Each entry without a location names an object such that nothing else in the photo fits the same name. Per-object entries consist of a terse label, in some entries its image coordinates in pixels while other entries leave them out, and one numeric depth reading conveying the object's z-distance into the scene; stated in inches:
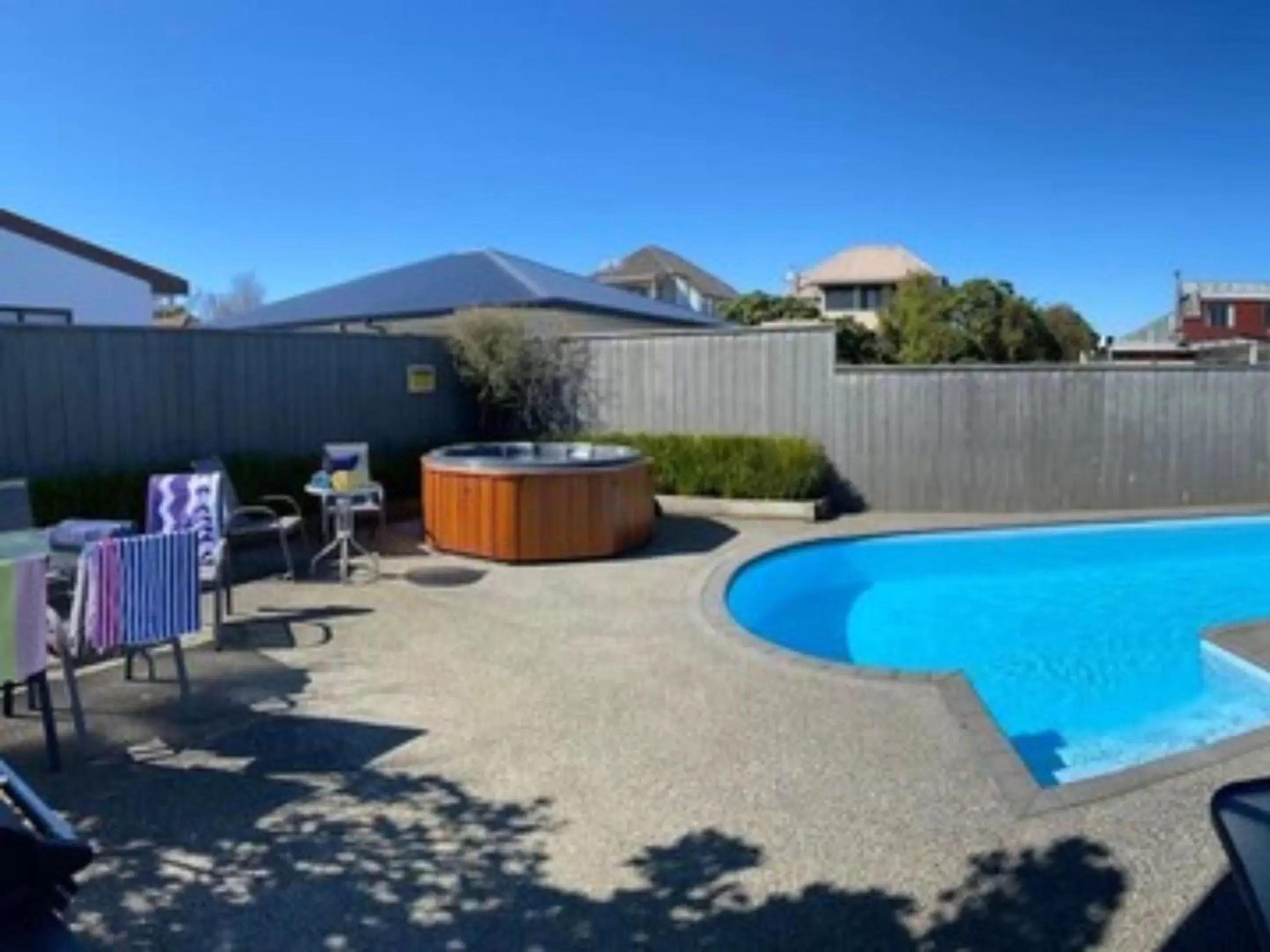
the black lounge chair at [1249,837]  64.1
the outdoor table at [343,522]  309.6
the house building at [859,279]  1772.9
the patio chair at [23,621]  141.6
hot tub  331.3
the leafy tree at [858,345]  1044.5
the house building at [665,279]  1545.3
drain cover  301.6
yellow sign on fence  469.1
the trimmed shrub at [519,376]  492.7
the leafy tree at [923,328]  1116.5
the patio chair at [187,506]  234.4
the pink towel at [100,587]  159.5
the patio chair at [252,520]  270.1
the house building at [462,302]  633.6
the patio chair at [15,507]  221.8
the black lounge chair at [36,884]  69.6
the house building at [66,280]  634.8
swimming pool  221.3
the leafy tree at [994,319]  1152.8
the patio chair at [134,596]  159.9
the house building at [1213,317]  1801.2
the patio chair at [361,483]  334.0
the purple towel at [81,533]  197.5
